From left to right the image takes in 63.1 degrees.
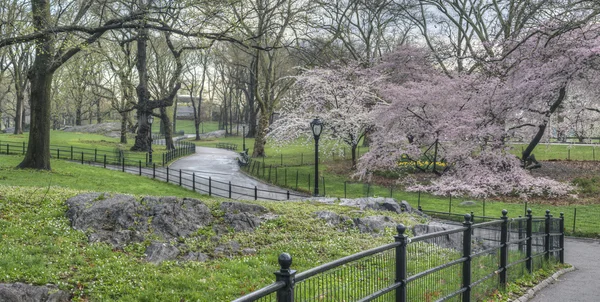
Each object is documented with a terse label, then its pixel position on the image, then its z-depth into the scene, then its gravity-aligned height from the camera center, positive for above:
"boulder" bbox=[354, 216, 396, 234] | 12.11 -2.38
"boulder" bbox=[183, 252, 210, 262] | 8.80 -2.32
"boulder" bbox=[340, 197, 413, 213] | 15.69 -2.39
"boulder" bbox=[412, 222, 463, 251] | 6.30 -1.50
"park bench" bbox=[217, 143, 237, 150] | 62.24 -2.14
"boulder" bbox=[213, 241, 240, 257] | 9.33 -2.34
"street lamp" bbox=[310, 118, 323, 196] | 20.42 +0.13
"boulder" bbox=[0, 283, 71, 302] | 6.23 -2.15
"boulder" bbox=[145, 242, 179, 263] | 8.64 -2.24
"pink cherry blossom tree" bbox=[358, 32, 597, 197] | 24.72 +0.86
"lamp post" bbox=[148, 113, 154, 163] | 35.56 +0.30
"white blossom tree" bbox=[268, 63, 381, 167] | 34.28 +1.93
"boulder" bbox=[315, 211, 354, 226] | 12.43 -2.27
